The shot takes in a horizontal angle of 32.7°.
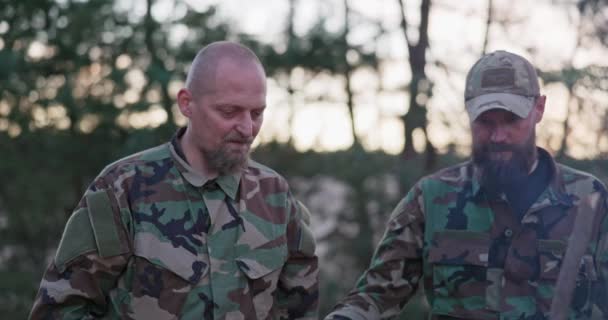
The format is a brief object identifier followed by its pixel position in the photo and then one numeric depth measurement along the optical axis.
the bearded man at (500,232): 4.13
